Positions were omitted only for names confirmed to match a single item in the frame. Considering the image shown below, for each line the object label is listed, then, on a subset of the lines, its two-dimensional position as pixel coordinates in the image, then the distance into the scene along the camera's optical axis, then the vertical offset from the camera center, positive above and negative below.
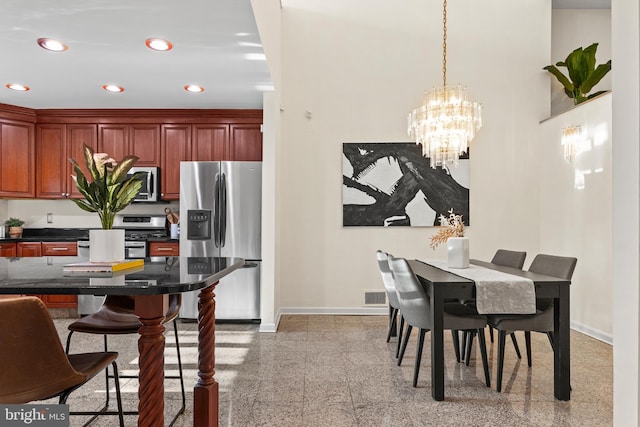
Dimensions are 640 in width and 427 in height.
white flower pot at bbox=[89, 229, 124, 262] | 1.94 -0.15
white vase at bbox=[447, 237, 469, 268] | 3.49 -0.33
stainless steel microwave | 5.17 +0.30
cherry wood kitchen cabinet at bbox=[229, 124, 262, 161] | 5.39 +0.83
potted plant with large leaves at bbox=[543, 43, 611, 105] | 5.05 +1.58
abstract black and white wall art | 5.48 +0.29
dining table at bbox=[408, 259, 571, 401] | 2.83 -0.69
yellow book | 1.83 -0.23
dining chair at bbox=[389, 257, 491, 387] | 2.95 -0.71
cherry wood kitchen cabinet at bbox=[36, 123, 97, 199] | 5.28 +0.68
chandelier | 3.91 +0.78
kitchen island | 1.50 -0.26
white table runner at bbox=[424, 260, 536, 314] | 2.82 -0.54
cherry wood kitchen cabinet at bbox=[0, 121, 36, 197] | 5.05 +0.59
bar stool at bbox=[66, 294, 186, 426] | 2.34 -0.59
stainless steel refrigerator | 4.81 -0.14
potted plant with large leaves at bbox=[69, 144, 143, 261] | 1.94 +0.07
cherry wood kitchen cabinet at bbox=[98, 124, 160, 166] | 5.32 +0.84
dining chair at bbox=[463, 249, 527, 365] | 3.52 -0.47
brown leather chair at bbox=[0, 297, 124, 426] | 1.39 -0.47
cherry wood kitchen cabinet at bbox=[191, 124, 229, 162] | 5.35 +0.82
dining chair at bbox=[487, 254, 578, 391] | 3.00 -0.75
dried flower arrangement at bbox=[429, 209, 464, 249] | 3.55 -0.17
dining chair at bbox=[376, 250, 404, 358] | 3.67 -0.60
